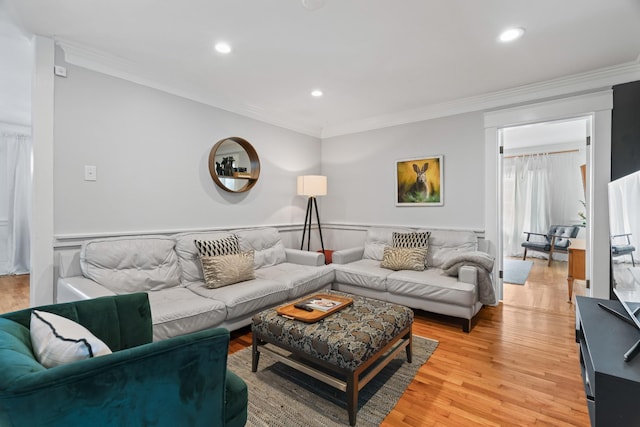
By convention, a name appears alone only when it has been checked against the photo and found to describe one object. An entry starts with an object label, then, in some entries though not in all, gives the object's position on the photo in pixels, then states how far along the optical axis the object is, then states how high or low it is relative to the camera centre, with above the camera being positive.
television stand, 1.05 -0.57
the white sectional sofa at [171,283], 2.11 -0.61
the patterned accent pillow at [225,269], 2.72 -0.53
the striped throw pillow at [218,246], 2.84 -0.33
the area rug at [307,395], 1.67 -1.12
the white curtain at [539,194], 6.03 +0.44
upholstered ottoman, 1.66 -0.77
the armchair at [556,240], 5.57 -0.47
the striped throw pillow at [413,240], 3.52 -0.31
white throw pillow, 0.85 -0.39
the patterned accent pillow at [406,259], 3.38 -0.51
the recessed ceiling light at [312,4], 1.85 +1.30
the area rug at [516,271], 4.64 -0.97
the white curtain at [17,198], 4.82 +0.20
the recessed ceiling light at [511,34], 2.16 +1.32
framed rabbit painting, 3.81 +0.43
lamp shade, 4.20 +0.39
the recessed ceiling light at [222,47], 2.37 +1.32
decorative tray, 1.99 -0.67
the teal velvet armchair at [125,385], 0.69 -0.46
